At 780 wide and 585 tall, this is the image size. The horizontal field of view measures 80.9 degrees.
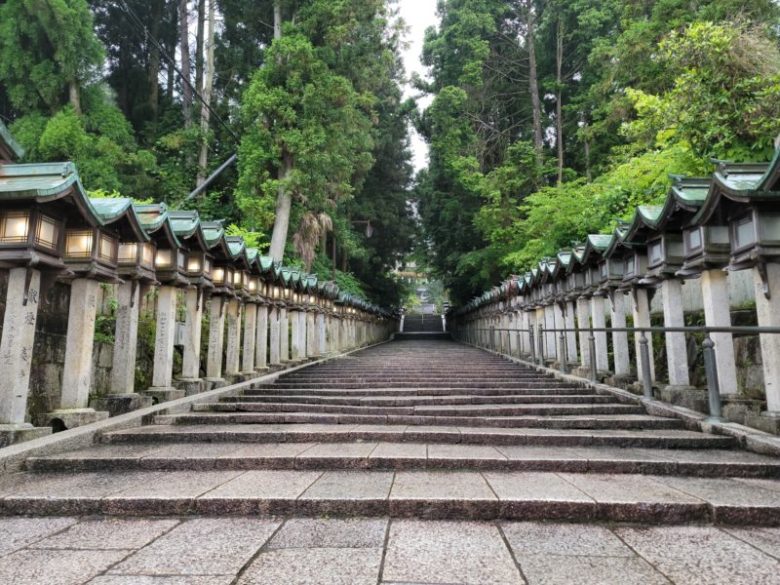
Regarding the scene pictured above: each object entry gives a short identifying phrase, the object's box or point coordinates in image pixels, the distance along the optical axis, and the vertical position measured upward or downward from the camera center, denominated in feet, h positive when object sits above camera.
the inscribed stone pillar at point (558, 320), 39.29 +1.71
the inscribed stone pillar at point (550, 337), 42.14 +0.33
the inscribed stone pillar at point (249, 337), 35.53 +0.45
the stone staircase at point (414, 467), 11.69 -4.03
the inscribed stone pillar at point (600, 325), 31.14 +1.01
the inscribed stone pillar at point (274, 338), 41.70 +0.41
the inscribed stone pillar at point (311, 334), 52.70 +0.96
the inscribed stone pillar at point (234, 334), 34.22 +0.66
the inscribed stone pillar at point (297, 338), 47.50 +0.45
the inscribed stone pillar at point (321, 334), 55.83 +0.99
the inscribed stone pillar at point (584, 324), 32.53 +1.18
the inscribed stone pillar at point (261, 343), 38.96 -0.04
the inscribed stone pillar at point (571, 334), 36.47 +0.52
